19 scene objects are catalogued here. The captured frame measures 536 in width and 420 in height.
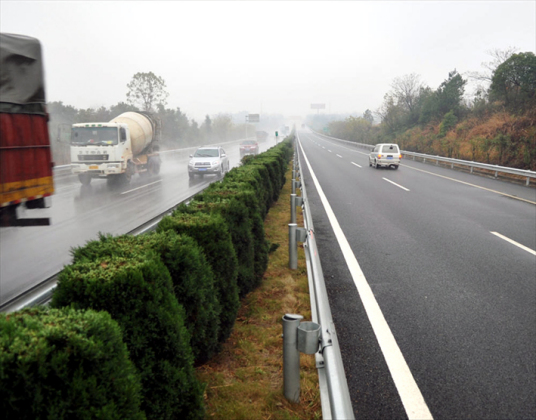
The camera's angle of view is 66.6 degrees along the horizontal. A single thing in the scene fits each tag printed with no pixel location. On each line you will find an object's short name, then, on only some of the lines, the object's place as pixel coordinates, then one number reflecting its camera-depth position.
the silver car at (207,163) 22.12
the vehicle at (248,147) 43.50
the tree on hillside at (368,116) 79.44
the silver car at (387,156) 25.21
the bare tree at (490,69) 39.34
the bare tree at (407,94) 59.19
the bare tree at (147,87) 47.41
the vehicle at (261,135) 98.38
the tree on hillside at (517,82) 30.36
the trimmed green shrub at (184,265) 3.04
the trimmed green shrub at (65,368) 1.55
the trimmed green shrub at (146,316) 2.41
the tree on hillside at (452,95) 44.22
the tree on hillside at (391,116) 56.44
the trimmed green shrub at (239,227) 4.76
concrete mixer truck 17.95
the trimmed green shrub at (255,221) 5.75
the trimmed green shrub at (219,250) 3.90
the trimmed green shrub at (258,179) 7.81
